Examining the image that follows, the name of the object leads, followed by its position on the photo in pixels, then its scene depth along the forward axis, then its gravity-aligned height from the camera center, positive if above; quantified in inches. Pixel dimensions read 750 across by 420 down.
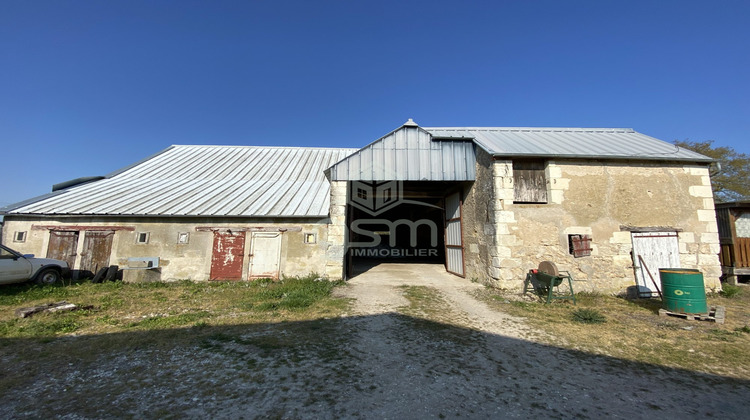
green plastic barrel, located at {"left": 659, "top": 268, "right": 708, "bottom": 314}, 234.7 -41.8
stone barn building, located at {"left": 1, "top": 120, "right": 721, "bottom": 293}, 327.9 +35.7
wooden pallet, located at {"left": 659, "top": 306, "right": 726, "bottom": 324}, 228.7 -60.0
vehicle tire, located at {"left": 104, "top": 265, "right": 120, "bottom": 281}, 367.6 -47.2
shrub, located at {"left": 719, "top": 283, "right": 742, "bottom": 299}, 318.0 -54.9
